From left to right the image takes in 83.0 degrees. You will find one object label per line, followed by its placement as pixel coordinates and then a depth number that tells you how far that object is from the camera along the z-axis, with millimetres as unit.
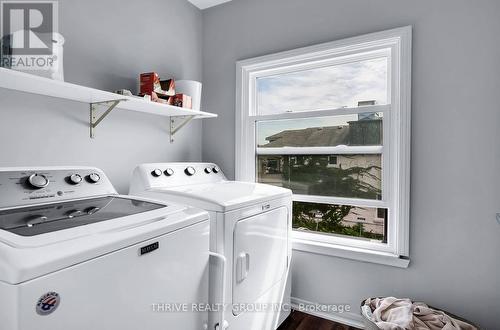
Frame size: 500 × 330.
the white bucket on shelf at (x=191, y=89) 2128
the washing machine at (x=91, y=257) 648
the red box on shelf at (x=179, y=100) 1997
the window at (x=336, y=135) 1865
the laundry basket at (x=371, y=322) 1553
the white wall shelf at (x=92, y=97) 1222
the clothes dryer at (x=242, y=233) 1386
